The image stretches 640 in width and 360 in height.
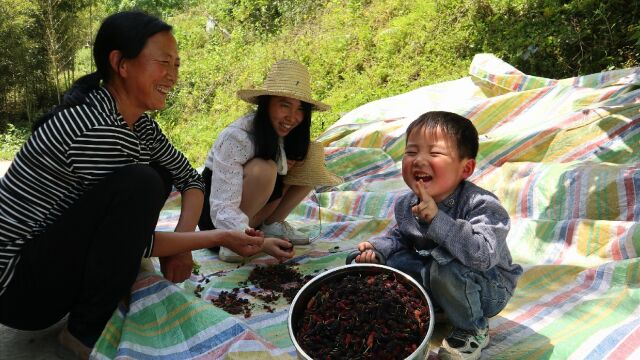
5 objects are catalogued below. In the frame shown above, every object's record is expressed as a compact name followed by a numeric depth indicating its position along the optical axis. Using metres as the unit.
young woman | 2.59
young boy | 1.65
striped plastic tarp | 1.77
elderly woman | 1.66
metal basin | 1.48
